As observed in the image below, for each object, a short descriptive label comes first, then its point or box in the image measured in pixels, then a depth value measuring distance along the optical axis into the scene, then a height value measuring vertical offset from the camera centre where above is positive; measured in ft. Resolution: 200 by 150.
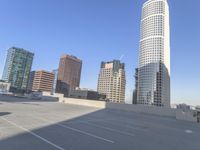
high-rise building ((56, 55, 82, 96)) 496.92 +14.24
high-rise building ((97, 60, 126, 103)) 486.00 +45.46
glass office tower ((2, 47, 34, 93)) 403.07 +65.85
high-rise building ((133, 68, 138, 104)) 416.44 +23.34
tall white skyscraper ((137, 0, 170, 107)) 380.28 +127.20
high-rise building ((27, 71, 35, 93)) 507.31 +42.97
